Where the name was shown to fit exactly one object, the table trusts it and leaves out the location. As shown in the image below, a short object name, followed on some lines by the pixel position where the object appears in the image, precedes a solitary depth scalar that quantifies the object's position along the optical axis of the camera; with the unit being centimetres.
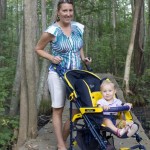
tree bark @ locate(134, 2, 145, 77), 1327
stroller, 433
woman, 464
